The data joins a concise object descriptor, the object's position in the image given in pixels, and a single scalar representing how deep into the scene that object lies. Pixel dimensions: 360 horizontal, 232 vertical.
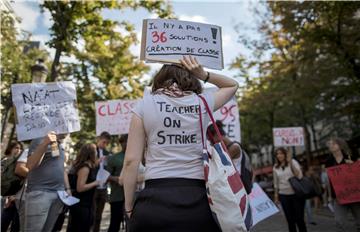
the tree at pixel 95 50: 15.38
